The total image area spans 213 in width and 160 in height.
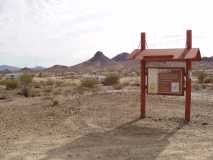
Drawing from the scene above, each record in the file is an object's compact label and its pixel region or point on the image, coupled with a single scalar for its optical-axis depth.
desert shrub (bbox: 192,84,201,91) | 31.24
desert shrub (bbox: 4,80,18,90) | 39.40
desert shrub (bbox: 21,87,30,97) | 29.25
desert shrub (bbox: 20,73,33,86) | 42.81
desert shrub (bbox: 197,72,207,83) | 45.34
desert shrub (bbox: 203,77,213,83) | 44.49
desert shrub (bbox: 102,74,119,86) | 44.24
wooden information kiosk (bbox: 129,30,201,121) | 13.71
